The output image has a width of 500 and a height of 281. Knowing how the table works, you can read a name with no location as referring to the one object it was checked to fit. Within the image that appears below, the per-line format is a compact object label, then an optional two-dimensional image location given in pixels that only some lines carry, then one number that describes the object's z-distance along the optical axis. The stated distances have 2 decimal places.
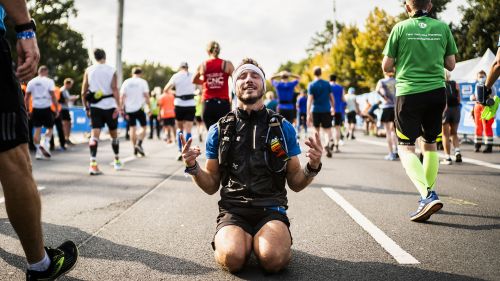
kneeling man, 2.91
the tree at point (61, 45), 41.62
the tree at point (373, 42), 36.59
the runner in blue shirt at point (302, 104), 16.39
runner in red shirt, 7.14
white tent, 14.91
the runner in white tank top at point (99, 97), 7.74
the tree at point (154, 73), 100.96
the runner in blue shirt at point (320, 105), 10.12
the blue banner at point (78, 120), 18.64
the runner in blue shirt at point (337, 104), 11.87
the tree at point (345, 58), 46.72
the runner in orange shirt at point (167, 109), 14.66
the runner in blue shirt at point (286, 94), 11.50
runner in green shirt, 4.28
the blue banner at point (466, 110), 13.93
